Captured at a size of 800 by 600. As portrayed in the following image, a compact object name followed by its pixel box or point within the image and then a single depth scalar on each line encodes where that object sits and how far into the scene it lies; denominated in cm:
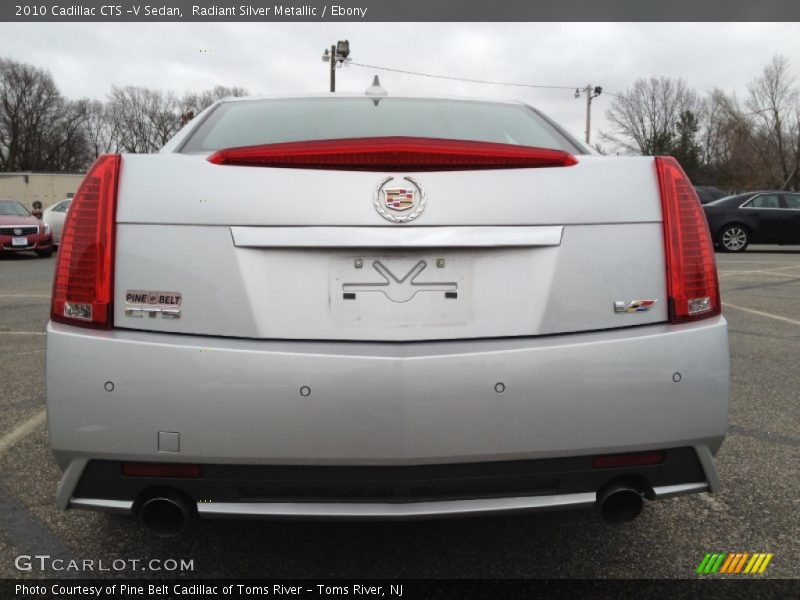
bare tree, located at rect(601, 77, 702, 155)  7681
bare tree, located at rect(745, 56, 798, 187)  5891
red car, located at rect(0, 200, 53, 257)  1584
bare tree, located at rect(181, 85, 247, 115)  7180
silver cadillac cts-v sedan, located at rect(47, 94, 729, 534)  177
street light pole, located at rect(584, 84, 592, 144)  5406
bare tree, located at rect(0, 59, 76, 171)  7331
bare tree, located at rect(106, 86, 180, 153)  8244
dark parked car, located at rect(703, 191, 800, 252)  1695
